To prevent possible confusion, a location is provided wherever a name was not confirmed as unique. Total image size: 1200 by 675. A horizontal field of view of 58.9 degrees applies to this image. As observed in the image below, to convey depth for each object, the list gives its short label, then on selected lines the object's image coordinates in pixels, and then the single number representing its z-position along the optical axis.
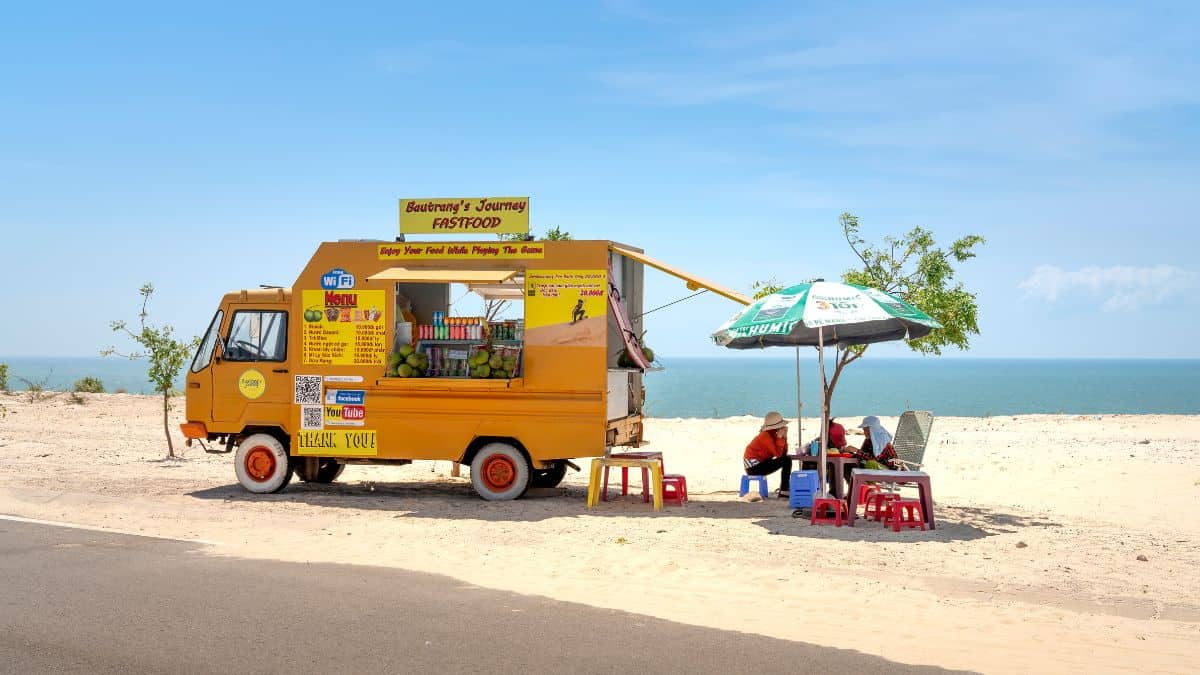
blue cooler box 11.86
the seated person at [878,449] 11.38
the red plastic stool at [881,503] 11.09
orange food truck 12.52
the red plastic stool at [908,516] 10.72
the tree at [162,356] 18.45
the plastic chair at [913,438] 11.92
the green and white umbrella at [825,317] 10.83
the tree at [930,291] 13.38
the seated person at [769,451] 13.09
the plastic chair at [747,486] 13.40
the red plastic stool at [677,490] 12.76
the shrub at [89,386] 32.43
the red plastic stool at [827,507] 11.05
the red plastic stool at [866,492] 11.41
